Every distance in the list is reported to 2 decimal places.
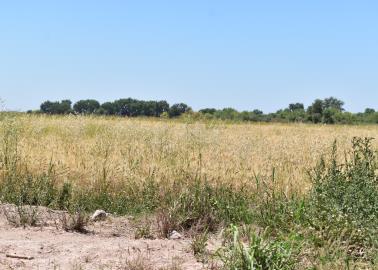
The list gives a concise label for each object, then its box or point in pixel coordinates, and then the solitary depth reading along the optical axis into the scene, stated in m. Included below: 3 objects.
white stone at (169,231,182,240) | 5.42
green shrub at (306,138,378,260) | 4.82
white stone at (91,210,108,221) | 6.16
